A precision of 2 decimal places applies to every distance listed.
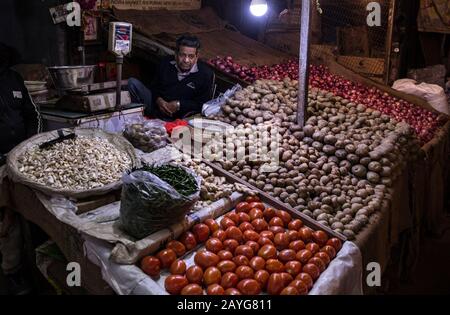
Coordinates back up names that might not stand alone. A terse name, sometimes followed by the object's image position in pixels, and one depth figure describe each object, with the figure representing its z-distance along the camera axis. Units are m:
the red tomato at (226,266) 2.60
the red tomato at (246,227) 3.07
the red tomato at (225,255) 2.71
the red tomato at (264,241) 2.89
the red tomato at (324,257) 2.80
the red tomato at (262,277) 2.54
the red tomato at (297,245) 2.91
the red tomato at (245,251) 2.76
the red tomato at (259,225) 3.11
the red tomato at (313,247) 2.88
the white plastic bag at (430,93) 7.14
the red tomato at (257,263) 2.65
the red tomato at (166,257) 2.64
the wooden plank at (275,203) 3.19
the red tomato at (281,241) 2.93
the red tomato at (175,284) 2.44
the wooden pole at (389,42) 7.67
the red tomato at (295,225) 3.18
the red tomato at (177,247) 2.76
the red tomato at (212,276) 2.53
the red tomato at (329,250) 2.92
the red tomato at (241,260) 2.67
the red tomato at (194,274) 2.53
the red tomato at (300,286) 2.45
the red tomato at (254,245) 2.84
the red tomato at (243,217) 3.18
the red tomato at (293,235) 3.02
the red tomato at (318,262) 2.71
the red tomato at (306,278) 2.53
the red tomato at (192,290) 2.42
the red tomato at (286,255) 2.77
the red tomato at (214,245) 2.82
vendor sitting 5.57
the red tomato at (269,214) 3.33
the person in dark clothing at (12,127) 3.72
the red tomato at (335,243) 3.02
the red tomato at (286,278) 2.53
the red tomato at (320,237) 3.04
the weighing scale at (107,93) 3.68
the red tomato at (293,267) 2.64
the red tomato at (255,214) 3.23
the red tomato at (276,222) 3.19
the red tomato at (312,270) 2.62
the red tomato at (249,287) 2.45
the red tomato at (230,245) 2.85
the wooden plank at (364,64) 8.36
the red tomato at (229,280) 2.50
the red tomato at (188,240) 2.88
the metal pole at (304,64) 4.20
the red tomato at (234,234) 2.95
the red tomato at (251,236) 2.95
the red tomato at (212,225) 3.05
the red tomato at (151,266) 2.55
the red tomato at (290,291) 2.42
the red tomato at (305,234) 3.06
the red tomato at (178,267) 2.58
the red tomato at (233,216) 3.18
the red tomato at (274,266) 2.63
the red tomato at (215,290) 2.44
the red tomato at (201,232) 2.96
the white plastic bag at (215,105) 4.87
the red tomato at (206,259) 2.65
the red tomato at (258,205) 3.36
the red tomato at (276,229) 3.05
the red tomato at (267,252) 2.74
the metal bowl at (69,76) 3.93
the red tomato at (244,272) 2.56
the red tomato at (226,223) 3.08
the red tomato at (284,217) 3.29
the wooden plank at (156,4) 7.20
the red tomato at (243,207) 3.36
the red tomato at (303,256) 2.76
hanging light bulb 5.32
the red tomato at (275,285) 2.49
